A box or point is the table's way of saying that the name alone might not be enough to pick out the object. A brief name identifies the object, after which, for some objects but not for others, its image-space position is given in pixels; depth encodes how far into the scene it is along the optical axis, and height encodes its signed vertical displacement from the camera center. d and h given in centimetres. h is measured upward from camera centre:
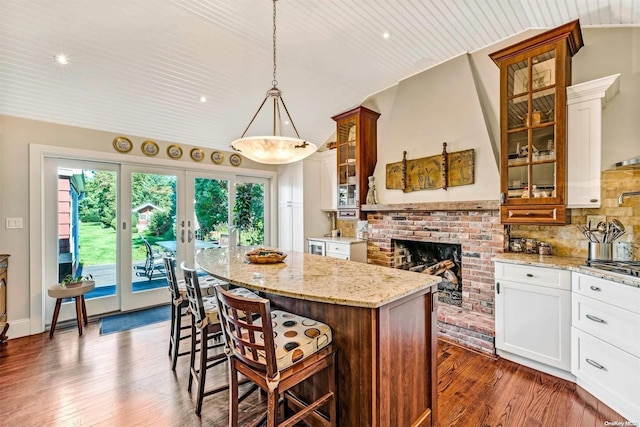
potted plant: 331 -80
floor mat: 343 -137
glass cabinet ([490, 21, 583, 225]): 244 +78
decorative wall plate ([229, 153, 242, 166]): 489 +91
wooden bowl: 234 -37
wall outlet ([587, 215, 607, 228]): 248 -7
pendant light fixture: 229 +53
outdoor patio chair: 409 -75
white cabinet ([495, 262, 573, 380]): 228 -89
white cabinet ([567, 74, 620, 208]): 231 +60
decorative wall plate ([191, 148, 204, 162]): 447 +91
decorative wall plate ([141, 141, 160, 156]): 404 +92
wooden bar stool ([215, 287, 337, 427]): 132 -70
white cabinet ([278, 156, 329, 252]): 493 +13
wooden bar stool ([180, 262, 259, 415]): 195 -77
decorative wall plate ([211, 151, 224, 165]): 467 +91
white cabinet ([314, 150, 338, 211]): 494 +56
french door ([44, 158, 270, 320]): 357 -15
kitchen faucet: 208 +12
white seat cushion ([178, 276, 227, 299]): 249 -65
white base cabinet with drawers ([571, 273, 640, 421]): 182 -90
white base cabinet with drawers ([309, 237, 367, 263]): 412 -53
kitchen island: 146 -66
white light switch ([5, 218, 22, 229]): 317 -10
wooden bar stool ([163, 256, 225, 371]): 241 -72
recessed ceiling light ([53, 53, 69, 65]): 270 +146
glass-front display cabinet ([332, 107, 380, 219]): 420 +85
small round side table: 318 -91
